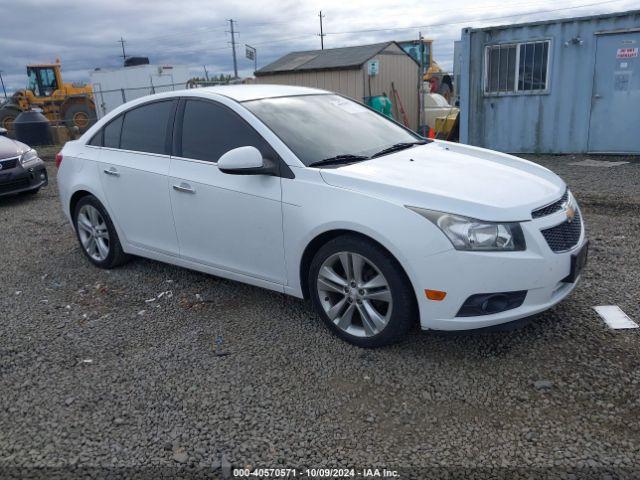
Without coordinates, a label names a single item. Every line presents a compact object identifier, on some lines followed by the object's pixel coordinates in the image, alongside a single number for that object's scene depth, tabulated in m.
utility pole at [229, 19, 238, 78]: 43.31
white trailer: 25.00
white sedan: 2.98
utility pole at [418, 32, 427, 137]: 14.08
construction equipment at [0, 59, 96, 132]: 22.78
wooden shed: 15.82
